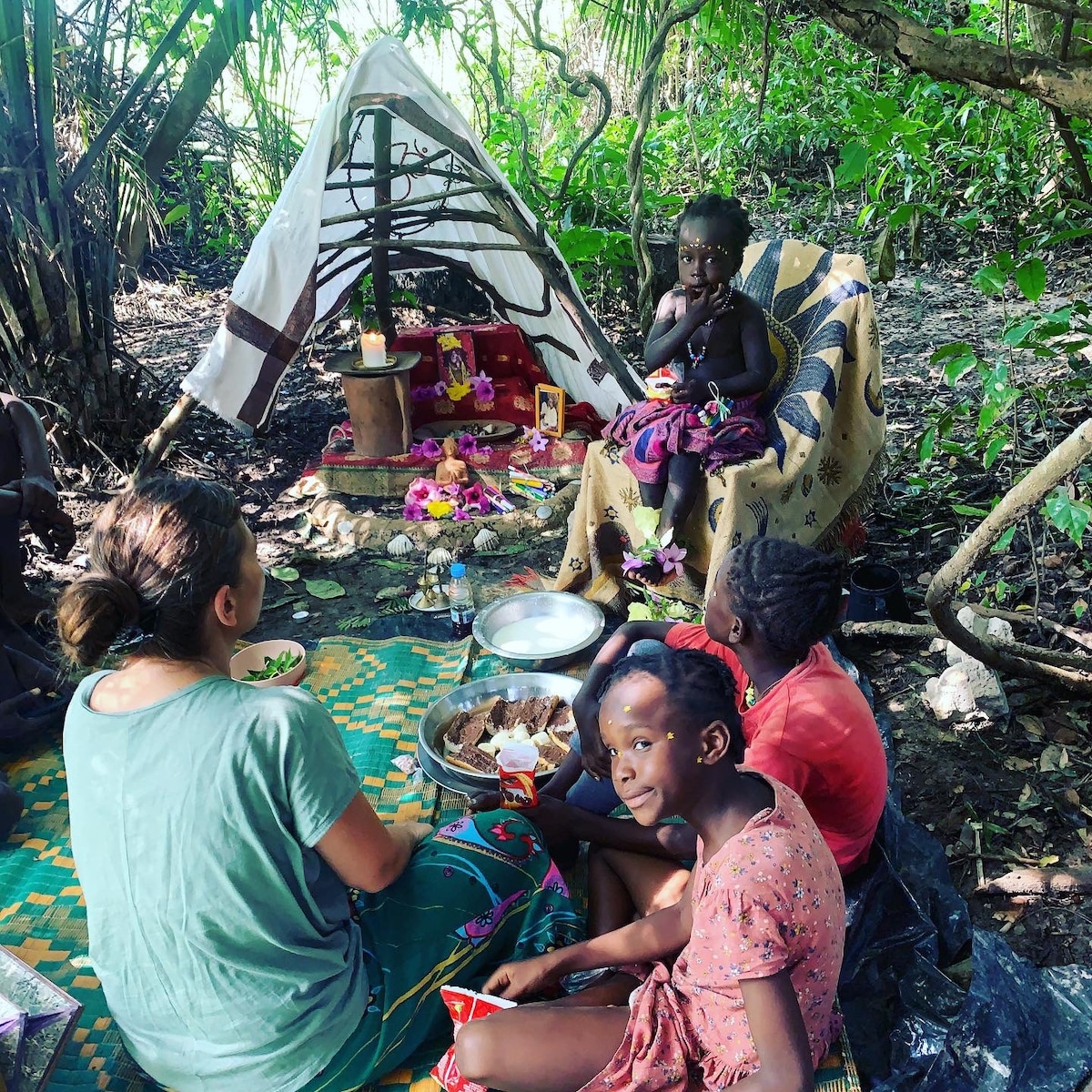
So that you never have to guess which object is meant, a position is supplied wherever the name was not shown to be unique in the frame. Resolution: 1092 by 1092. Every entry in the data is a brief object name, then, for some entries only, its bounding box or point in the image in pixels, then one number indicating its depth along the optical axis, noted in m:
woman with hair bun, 1.49
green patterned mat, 1.92
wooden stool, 4.89
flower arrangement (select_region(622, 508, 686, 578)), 3.57
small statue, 4.79
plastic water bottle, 3.62
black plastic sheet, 1.83
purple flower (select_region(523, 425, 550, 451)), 5.14
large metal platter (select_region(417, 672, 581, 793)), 2.57
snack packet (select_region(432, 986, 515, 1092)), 1.75
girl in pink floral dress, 1.40
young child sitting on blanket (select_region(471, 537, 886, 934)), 1.91
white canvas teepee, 4.43
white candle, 4.93
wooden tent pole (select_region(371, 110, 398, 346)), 5.00
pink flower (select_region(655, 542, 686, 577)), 3.59
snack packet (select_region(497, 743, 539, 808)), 2.33
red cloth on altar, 5.61
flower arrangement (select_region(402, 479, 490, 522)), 4.63
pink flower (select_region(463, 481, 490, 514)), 4.67
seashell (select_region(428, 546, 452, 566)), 4.21
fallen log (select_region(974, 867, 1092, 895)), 2.39
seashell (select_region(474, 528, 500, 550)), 4.48
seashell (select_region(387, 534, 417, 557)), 4.46
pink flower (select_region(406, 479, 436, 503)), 4.72
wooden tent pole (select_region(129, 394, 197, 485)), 4.58
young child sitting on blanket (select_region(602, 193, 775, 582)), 3.43
